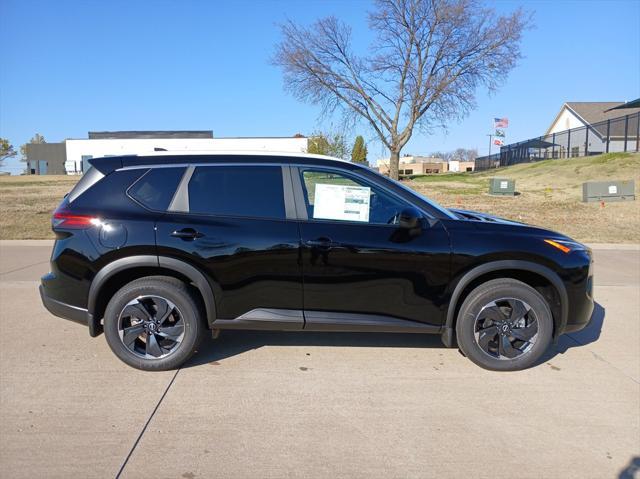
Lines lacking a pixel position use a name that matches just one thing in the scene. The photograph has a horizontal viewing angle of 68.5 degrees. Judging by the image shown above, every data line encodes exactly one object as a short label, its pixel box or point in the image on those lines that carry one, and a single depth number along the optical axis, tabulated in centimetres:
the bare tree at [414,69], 2797
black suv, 377
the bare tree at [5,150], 9171
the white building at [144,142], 6053
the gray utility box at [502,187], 1941
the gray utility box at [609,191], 1570
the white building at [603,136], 3023
